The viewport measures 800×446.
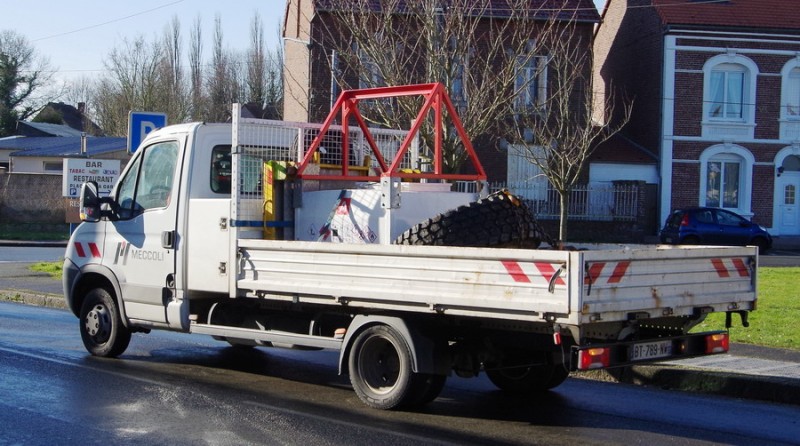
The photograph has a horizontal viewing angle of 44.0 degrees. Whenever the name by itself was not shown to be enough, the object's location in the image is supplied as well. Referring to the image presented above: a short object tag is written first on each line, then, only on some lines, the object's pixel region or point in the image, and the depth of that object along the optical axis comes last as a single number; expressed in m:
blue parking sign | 15.88
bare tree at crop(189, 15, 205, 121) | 56.68
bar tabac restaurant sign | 19.33
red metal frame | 9.19
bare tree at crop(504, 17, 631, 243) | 19.25
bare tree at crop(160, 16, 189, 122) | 52.25
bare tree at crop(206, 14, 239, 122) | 61.94
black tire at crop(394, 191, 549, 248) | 7.80
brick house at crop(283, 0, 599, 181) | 23.12
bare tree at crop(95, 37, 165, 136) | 51.53
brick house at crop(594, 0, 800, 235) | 33.69
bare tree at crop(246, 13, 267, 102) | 65.19
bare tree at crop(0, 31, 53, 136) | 67.56
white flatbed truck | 6.90
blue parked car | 30.16
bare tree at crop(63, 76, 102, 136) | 69.25
